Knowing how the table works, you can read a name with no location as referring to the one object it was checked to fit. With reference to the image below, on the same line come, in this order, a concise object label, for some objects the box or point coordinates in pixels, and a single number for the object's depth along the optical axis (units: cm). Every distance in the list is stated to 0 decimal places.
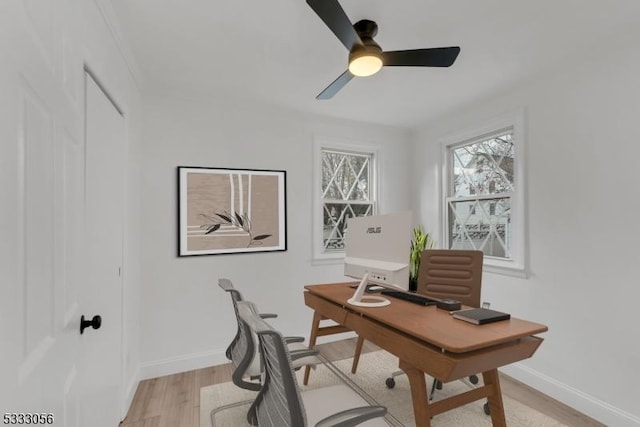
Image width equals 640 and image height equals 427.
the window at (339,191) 357
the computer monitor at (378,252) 175
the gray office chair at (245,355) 166
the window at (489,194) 284
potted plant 335
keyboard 198
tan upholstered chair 239
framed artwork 293
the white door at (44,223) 72
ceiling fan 148
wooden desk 132
